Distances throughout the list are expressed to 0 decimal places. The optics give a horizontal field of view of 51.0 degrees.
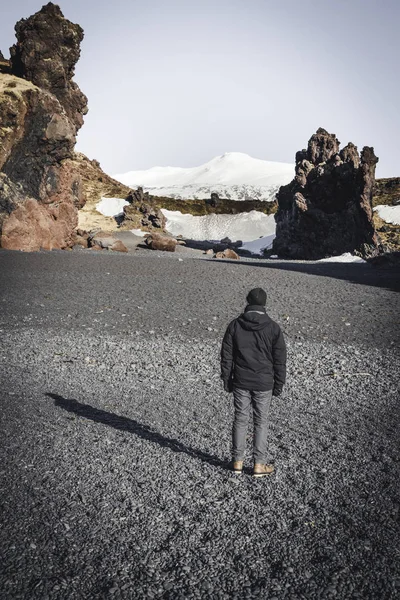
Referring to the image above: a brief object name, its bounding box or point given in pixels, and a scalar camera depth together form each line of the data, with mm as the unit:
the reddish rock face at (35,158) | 23891
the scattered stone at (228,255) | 31641
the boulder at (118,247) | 32625
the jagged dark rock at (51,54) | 31812
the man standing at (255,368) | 4996
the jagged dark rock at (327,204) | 34125
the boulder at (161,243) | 35219
